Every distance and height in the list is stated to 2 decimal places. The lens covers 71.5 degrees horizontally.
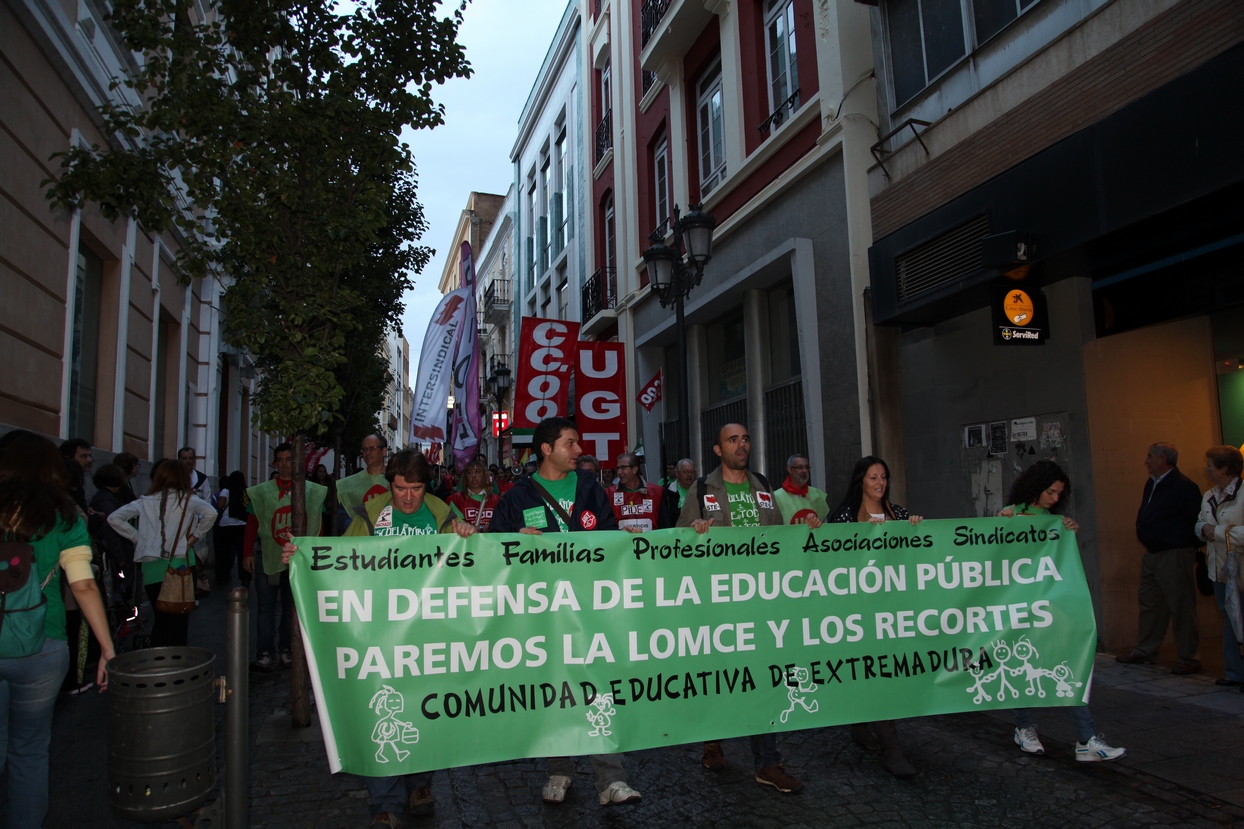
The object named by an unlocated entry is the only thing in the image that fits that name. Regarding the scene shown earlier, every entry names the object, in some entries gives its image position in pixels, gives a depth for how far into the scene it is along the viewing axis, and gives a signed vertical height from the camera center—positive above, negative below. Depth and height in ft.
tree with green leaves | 19.69 +8.48
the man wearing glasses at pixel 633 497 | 29.50 +0.30
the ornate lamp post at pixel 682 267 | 31.50 +9.01
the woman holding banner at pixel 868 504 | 16.81 -0.09
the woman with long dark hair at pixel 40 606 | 11.37 -1.16
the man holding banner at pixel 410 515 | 13.79 -0.04
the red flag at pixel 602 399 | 44.91 +5.75
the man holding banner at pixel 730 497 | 16.15 +0.12
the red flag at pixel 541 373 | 43.80 +6.90
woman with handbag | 20.39 -0.42
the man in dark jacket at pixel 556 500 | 14.66 +0.15
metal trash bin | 10.58 -2.75
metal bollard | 10.99 -2.53
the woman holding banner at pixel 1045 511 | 15.37 -0.32
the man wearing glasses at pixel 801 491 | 23.36 +0.30
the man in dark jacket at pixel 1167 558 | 22.75 -1.80
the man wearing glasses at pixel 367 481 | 21.65 +0.88
